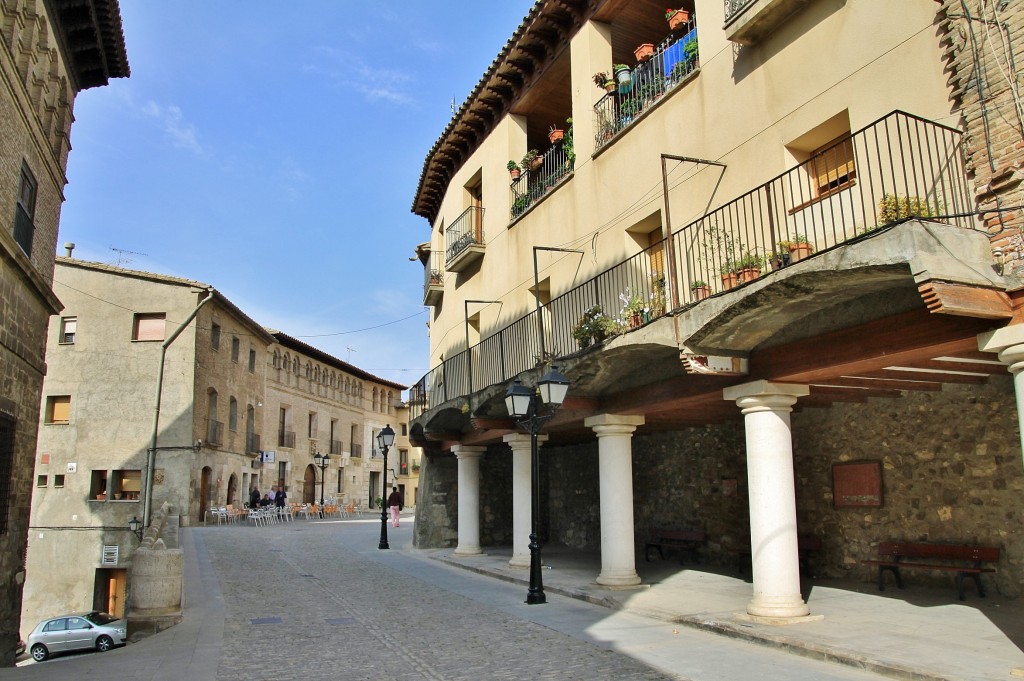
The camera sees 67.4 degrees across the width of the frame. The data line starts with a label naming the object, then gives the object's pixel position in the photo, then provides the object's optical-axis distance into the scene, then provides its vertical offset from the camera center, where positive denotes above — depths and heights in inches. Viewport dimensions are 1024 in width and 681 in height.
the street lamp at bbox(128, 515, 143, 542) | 895.1 -45.3
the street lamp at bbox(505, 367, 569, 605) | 433.4 +41.1
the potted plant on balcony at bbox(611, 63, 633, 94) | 524.7 +270.3
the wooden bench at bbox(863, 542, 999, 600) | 368.5 -42.1
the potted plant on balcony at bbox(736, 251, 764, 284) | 341.1 +93.1
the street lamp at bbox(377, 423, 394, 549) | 852.6 +45.3
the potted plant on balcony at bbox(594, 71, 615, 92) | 535.5 +276.2
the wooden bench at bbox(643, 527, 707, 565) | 569.0 -46.4
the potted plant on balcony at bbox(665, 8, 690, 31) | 470.9 +279.0
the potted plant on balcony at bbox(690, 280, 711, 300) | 385.4 +94.5
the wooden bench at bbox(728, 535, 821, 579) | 466.0 -44.0
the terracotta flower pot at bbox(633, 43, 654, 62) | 505.7 +278.1
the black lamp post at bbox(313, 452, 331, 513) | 1626.5 +53.7
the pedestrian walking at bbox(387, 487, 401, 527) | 1111.0 -28.2
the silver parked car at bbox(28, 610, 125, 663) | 753.6 -144.3
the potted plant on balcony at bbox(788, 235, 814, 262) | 335.3 +98.8
